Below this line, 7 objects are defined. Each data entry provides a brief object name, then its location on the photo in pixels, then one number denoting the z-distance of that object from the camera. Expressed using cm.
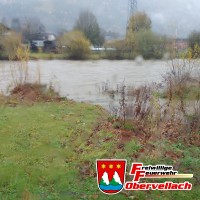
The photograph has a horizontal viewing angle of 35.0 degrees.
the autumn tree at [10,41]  2212
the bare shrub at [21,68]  1425
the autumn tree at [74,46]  3561
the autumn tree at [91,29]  4220
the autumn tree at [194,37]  1823
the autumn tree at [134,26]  2936
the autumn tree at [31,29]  3743
